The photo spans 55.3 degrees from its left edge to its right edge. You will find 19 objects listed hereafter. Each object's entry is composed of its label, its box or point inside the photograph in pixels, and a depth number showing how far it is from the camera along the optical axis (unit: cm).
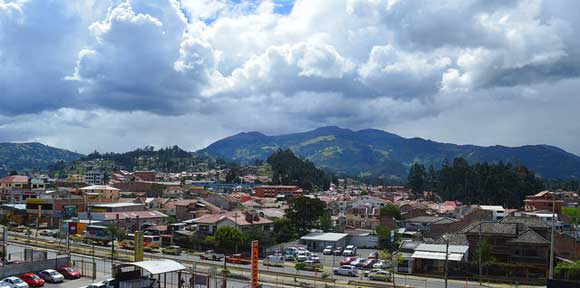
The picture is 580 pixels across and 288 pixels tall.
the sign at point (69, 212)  7019
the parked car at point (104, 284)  3069
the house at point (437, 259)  4469
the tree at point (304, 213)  6384
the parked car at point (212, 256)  4994
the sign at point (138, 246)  3847
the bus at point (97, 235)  5819
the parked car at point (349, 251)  5584
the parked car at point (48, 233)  6334
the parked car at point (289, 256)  5119
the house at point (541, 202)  9506
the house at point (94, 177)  18272
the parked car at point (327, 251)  5603
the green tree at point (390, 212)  7871
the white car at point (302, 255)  4922
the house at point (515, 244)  4516
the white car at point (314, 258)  4862
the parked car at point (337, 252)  5578
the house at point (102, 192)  8781
